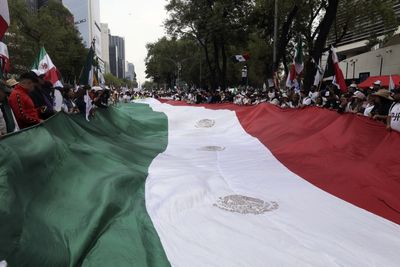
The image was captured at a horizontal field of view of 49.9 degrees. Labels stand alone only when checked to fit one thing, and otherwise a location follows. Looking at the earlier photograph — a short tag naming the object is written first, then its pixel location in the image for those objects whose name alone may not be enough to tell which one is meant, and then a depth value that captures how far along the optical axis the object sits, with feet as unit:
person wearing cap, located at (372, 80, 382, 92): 35.91
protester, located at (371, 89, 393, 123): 24.52
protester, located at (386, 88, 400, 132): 20.82
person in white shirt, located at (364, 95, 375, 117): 28.22
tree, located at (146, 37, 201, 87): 217.36
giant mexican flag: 11.19
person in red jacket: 18.85
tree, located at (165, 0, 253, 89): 97.30
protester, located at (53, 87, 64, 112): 31.51
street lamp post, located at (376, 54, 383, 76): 105.87
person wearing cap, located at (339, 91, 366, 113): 31.60
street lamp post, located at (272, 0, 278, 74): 71.91
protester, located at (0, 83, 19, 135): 15.86
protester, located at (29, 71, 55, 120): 22.15
